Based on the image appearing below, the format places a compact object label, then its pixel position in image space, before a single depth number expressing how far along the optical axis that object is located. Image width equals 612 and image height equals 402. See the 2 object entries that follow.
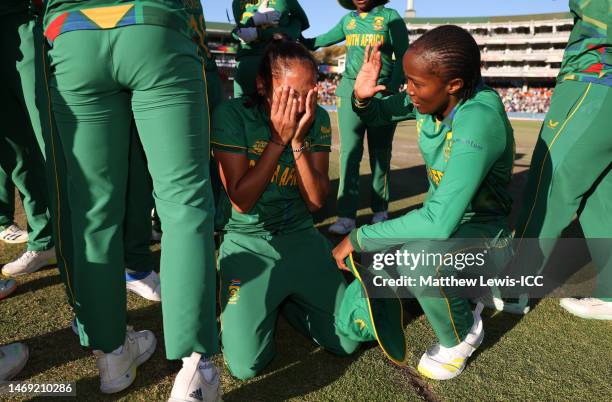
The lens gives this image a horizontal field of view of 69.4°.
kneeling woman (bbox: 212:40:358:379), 2.02
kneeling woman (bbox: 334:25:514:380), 1.77
